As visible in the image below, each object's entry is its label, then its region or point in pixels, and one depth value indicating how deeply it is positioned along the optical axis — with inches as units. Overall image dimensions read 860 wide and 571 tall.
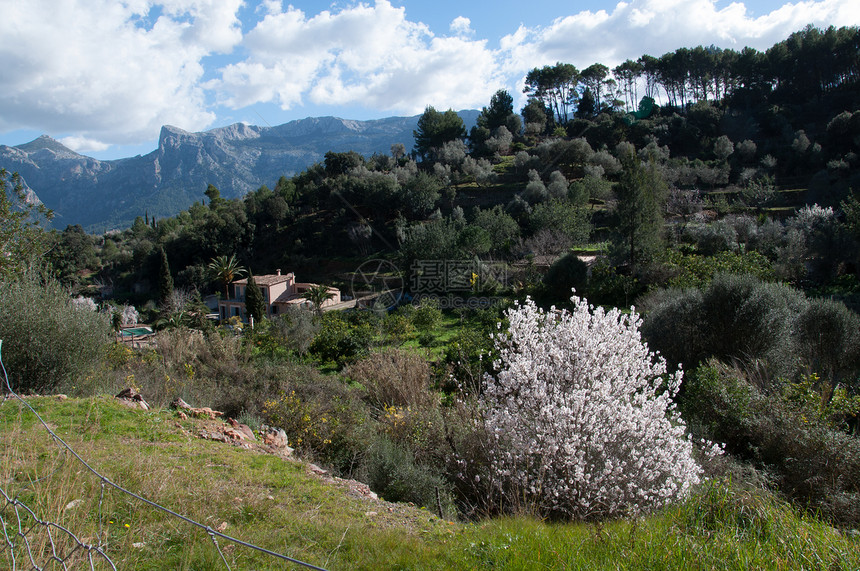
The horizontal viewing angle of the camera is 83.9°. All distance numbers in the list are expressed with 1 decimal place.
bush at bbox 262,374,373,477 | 259.4
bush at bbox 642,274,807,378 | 372.8
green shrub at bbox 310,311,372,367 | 547.2
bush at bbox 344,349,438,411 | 336.8
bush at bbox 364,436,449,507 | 206.4
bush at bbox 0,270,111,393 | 288.4
